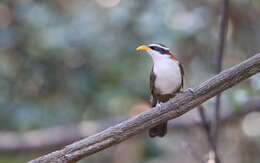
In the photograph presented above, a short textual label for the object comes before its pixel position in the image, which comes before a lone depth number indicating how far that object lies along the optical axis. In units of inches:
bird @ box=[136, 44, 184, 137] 365.1
